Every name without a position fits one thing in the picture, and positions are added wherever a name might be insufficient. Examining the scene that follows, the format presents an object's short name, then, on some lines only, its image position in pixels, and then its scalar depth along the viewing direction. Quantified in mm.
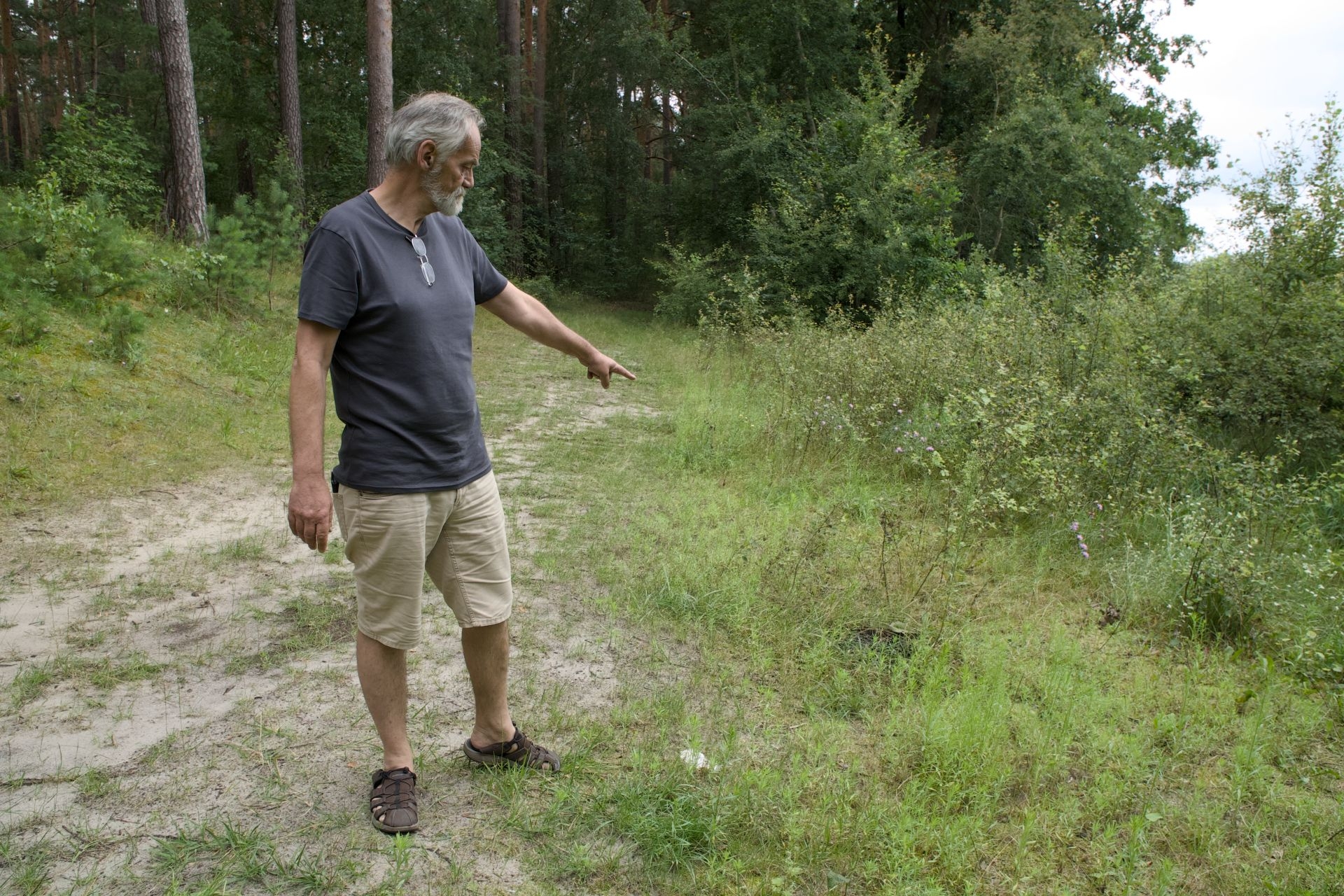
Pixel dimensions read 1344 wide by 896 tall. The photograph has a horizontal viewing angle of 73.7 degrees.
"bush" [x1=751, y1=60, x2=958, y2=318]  15555
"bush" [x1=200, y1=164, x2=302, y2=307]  10531
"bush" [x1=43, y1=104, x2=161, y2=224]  11500
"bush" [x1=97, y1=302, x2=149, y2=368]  7758
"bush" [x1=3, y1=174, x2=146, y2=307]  7707
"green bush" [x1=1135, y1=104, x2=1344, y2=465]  7684
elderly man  2477
